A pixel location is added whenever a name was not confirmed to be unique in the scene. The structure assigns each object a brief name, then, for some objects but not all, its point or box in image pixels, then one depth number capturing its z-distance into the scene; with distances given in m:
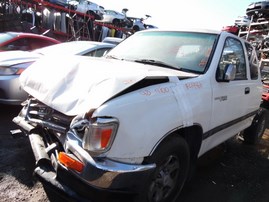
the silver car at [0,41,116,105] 4.57
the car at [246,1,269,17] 12.26
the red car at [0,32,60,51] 6.48
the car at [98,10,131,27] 20.29
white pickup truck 2.15
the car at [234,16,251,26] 15.45
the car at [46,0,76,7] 15.36
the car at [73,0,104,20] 16.70
